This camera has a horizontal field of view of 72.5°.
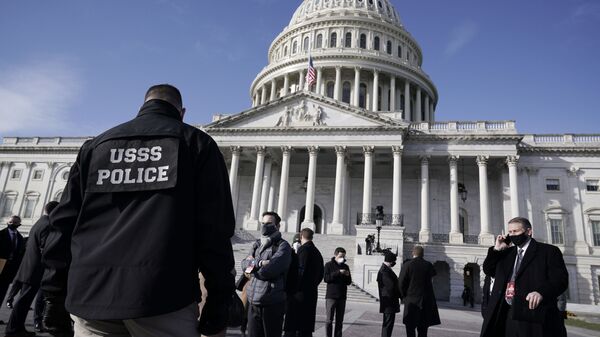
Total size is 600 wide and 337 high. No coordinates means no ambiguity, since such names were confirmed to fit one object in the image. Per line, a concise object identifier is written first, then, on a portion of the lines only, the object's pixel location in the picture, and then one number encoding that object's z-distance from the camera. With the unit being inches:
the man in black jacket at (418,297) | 341.1
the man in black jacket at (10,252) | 365.1
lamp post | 987.3
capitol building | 1256.2
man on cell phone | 204.4
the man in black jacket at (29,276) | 306.3
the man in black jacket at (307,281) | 304.2
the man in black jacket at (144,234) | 105.7
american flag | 1716.3
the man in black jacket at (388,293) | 352.2
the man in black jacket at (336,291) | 366.9
